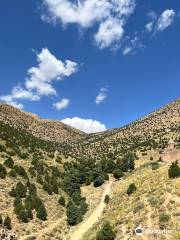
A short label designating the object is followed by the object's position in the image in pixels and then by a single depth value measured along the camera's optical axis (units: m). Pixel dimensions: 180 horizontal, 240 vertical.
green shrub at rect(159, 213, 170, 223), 19.56
